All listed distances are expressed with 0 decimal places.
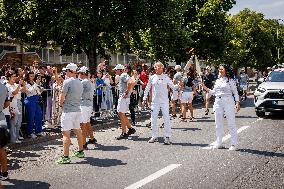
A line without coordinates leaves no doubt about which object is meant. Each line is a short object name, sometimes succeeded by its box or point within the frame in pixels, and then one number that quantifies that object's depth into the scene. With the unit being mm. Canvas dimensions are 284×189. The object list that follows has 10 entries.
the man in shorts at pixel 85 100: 10164
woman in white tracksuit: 9547
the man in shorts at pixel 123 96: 11508
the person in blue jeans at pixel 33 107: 11516
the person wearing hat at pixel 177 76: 15133
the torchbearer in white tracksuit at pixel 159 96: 10586
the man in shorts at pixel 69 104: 8461
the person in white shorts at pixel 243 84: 25984
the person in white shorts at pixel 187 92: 15055
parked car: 15227
